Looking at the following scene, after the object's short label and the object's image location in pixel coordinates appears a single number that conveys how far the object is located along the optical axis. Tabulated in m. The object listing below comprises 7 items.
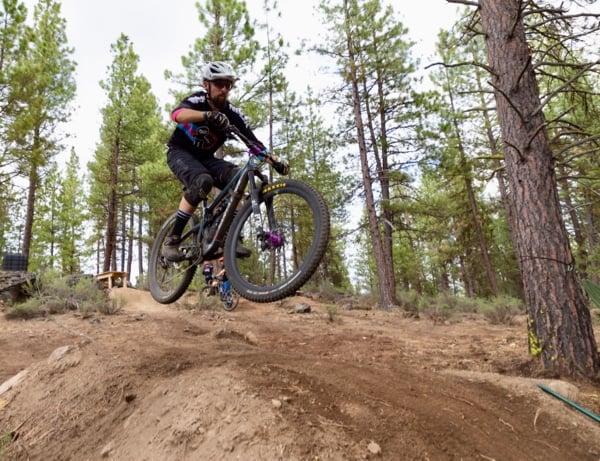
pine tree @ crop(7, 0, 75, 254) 12.22
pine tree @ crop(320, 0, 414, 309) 13.78
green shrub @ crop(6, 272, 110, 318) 8.66
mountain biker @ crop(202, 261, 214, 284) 9.27
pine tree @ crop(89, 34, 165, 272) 18.53
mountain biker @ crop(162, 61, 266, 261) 3.56
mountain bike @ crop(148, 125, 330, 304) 3.09
